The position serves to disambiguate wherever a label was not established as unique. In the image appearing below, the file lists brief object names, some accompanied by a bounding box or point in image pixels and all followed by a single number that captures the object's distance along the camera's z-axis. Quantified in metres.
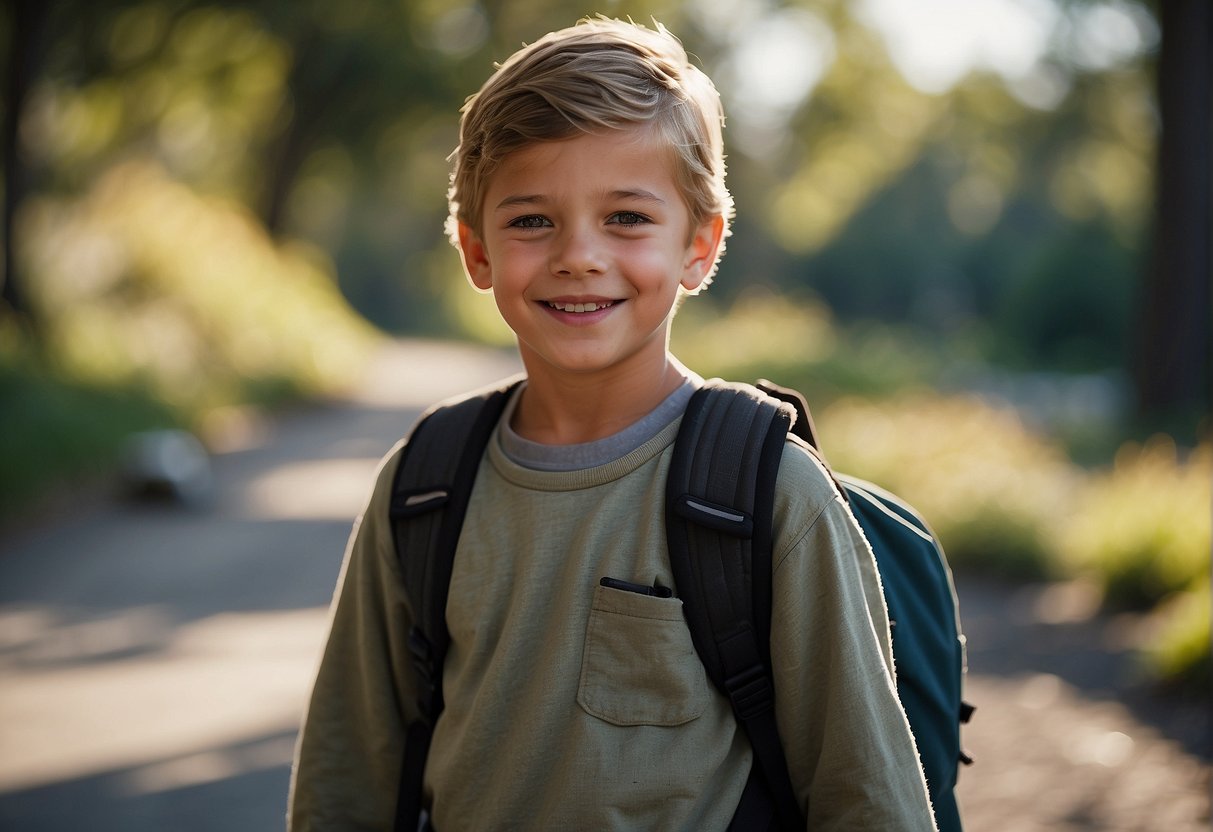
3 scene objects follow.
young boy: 1.65
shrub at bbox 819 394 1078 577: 8.69
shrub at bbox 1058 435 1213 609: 7.02
